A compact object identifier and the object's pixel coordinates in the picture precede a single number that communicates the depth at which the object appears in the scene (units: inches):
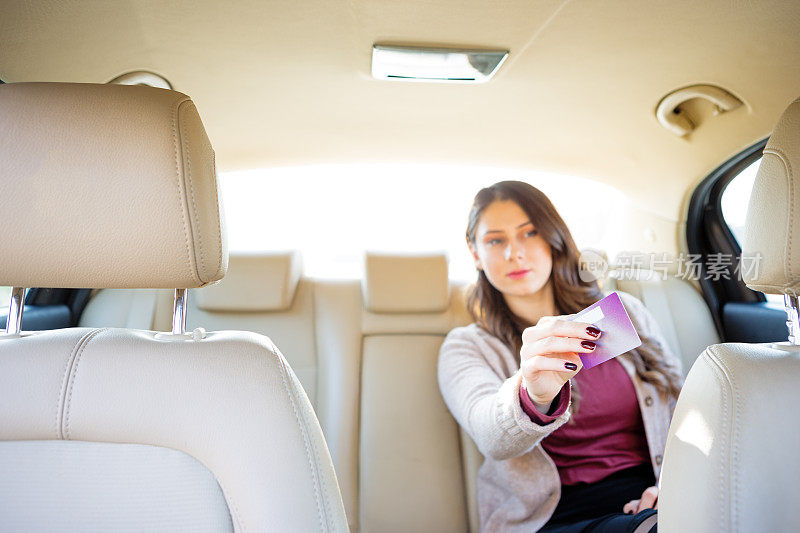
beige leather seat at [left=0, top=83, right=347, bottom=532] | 34.4
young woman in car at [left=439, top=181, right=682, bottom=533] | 48.0
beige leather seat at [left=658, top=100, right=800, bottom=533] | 31.8
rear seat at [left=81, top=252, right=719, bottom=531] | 73.0
